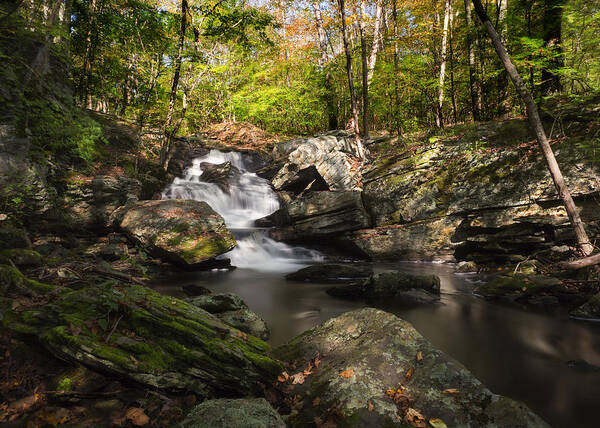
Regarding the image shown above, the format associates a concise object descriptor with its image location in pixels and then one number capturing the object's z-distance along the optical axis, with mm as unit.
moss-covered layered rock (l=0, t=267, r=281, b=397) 2488
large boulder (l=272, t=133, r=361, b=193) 15016
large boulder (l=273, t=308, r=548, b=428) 2588
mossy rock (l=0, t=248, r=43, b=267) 4514
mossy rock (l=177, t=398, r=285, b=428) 2123
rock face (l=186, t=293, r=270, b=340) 5211
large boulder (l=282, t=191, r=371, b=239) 11828
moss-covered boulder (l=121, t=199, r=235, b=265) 9094
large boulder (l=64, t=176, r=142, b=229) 9242
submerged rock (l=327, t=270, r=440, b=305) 7395
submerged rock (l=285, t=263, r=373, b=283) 9523
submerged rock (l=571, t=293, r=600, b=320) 5865
